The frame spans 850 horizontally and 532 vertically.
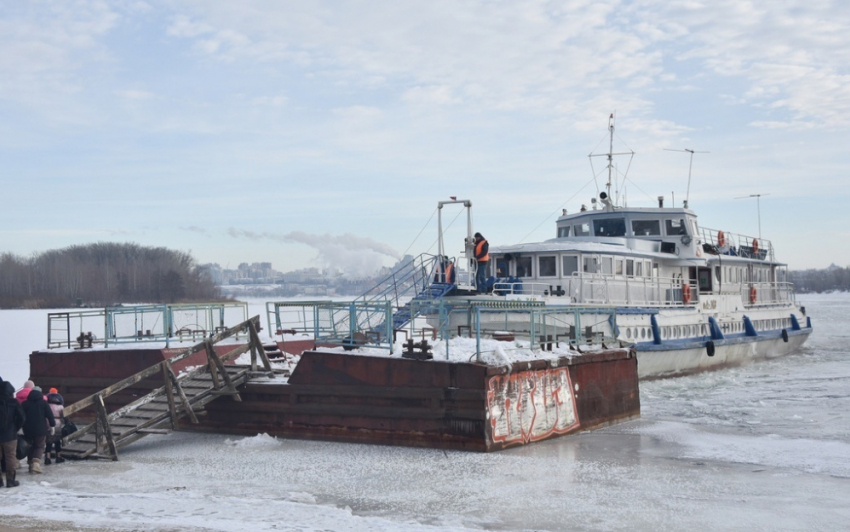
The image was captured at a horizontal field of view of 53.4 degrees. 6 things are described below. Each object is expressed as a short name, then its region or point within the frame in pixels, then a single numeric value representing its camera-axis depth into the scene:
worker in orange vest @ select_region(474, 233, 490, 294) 22.91
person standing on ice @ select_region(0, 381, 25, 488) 11.49
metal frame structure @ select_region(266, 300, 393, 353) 15.55
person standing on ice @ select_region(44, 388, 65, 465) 13.60
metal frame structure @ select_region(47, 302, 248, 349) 19.72
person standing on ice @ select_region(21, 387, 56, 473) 12.29
